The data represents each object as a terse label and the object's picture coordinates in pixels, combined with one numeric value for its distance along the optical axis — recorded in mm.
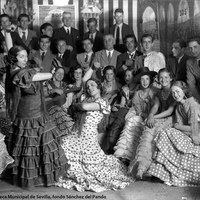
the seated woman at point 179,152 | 5137
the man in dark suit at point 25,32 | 7887
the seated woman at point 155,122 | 5316
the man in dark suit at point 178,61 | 6859
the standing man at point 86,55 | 7418
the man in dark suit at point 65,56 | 7230
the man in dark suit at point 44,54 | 7297
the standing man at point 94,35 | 7867
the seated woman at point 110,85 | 6660
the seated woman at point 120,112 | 6105
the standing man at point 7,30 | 7547
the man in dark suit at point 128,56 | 7137
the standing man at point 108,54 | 7352
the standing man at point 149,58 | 7172
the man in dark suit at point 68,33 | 7988
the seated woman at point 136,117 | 5748
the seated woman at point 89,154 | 5137
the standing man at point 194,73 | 6425
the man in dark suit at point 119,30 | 7943
